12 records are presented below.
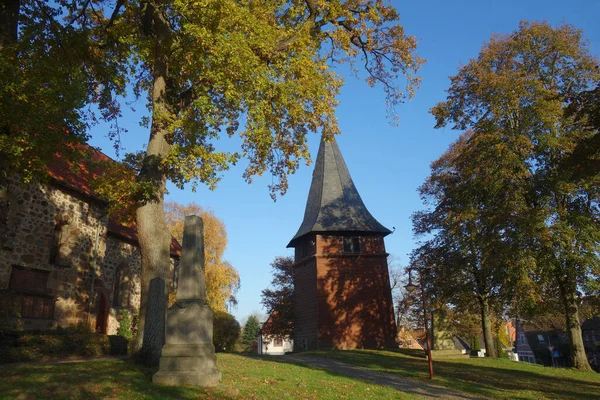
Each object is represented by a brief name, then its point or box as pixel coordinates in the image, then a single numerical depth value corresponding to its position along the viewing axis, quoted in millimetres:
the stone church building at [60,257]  14383
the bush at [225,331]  24828
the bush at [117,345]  13669
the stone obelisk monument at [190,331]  8469
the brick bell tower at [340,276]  30188
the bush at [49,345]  10750
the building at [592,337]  54062
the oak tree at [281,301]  42000
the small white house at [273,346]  43359
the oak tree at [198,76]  10516
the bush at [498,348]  42838
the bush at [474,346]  36438
